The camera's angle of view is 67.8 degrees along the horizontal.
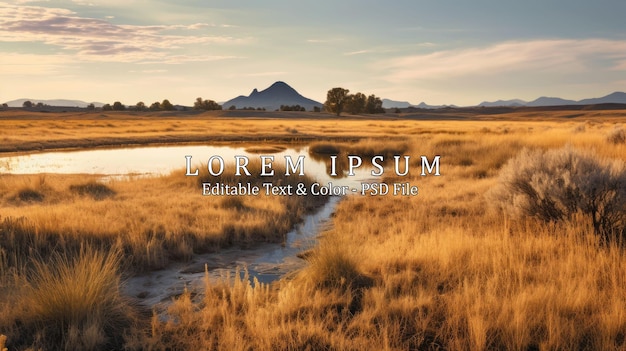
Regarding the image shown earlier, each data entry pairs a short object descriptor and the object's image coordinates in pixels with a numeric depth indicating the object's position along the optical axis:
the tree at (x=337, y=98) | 107.38
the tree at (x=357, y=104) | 117.97
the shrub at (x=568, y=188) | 7.55
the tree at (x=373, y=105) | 126.06
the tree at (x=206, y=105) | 135.25
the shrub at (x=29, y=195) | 14.11
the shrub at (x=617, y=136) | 21.11
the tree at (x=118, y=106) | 130.62
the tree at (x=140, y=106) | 129.25
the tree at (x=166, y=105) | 132.62
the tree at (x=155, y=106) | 133.85
